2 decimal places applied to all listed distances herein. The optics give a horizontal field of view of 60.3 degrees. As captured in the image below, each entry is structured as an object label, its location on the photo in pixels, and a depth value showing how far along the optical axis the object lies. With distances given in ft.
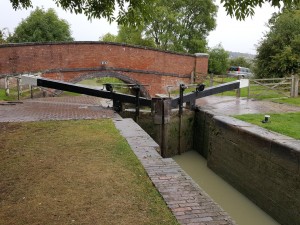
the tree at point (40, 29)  76.95
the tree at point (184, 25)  86.15
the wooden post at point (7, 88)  34.50
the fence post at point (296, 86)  36.19
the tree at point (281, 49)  42.99
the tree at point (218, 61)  75.92
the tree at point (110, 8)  12.15
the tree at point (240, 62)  100.93
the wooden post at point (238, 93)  37.04
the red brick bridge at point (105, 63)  41.20
